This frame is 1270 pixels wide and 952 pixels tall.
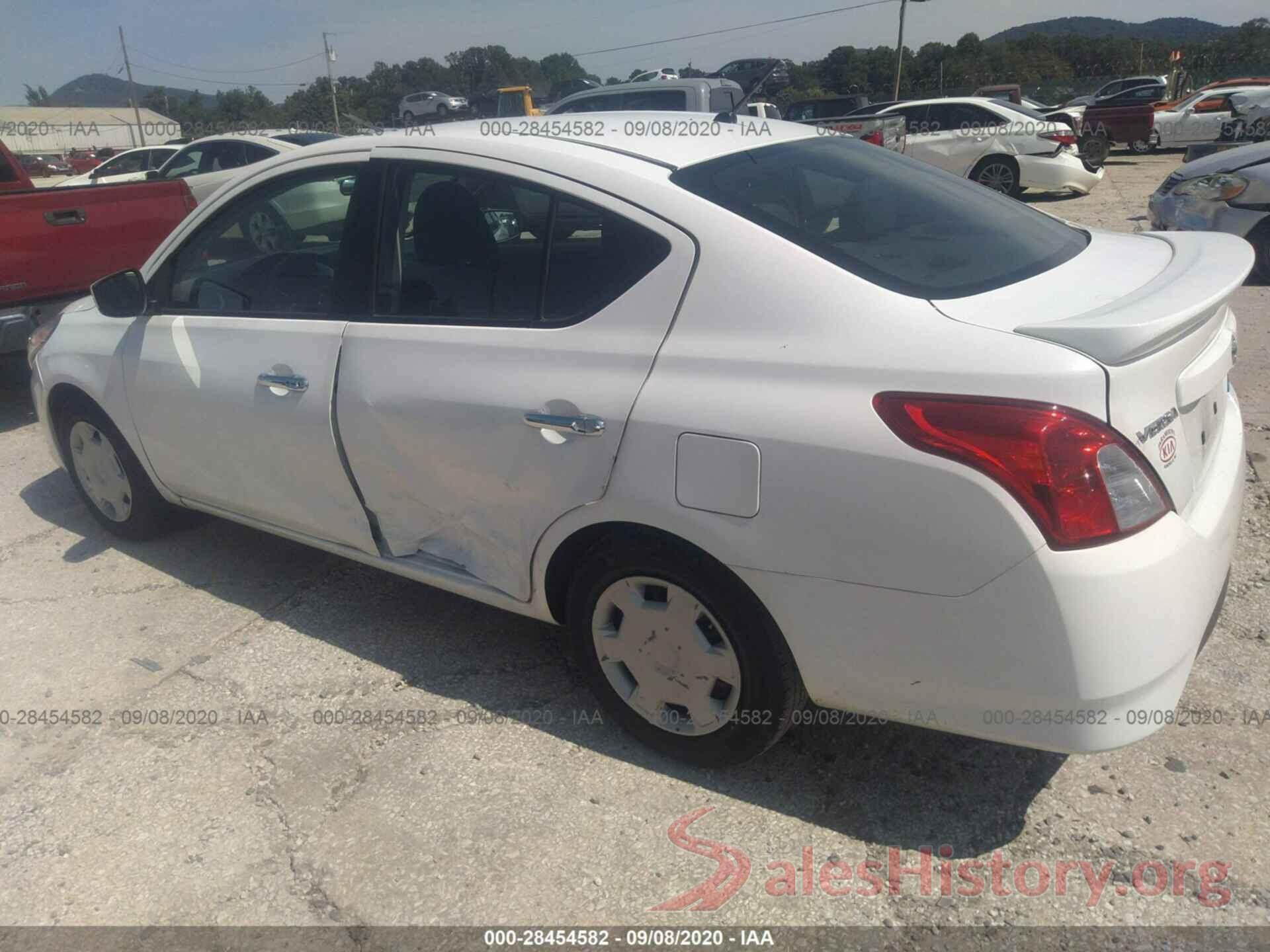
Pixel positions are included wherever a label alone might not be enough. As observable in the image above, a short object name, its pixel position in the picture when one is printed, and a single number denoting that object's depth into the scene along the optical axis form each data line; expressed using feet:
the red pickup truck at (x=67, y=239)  18.58
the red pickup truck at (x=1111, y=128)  63.67
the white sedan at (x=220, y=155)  39.11
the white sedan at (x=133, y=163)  56.75
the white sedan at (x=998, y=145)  43.21
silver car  24.21
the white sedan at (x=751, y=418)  6.24
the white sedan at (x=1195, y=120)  65.46
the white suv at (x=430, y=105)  123.85
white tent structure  228.43
